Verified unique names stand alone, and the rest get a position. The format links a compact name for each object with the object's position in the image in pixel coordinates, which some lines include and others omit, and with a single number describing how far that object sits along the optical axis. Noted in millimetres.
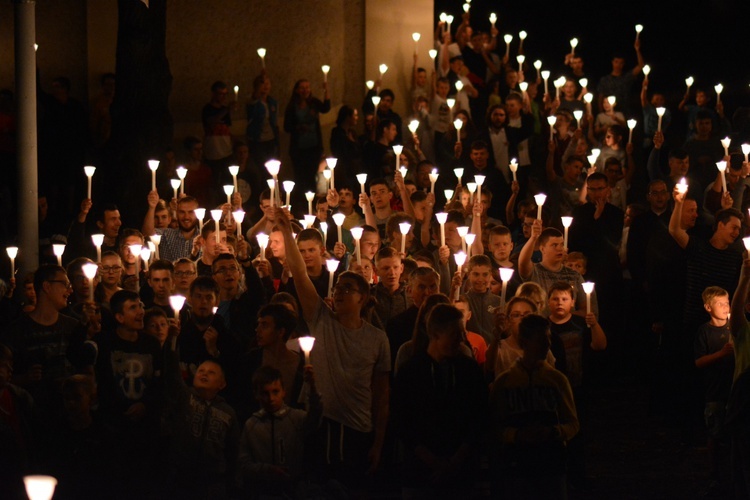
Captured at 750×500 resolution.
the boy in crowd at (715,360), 15281
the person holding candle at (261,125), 26283
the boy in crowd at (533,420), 11768
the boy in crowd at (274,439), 12226
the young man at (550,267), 16877
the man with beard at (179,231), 19899
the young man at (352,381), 13377
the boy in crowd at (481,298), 16301
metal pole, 17583
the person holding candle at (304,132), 26519
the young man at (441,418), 11487
